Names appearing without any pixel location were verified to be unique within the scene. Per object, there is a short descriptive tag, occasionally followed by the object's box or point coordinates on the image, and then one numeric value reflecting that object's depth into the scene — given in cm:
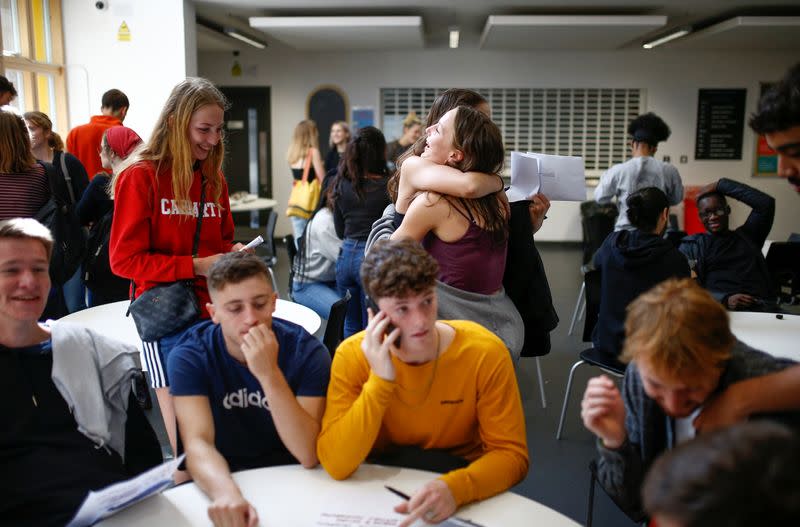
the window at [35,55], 593
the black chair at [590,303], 339
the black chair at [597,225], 790
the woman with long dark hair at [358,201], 362
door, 972
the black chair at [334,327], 270
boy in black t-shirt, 146
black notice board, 929
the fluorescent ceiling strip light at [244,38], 786
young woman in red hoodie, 210
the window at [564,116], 948
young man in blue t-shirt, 152
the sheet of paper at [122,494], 121
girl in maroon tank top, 211
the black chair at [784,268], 435
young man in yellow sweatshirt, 147
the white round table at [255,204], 720
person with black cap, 471
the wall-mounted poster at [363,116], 965
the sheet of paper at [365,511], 131
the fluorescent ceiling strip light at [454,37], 784
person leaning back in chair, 394
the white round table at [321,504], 133
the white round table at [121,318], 264
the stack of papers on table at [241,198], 766
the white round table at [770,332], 260
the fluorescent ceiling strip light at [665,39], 763
